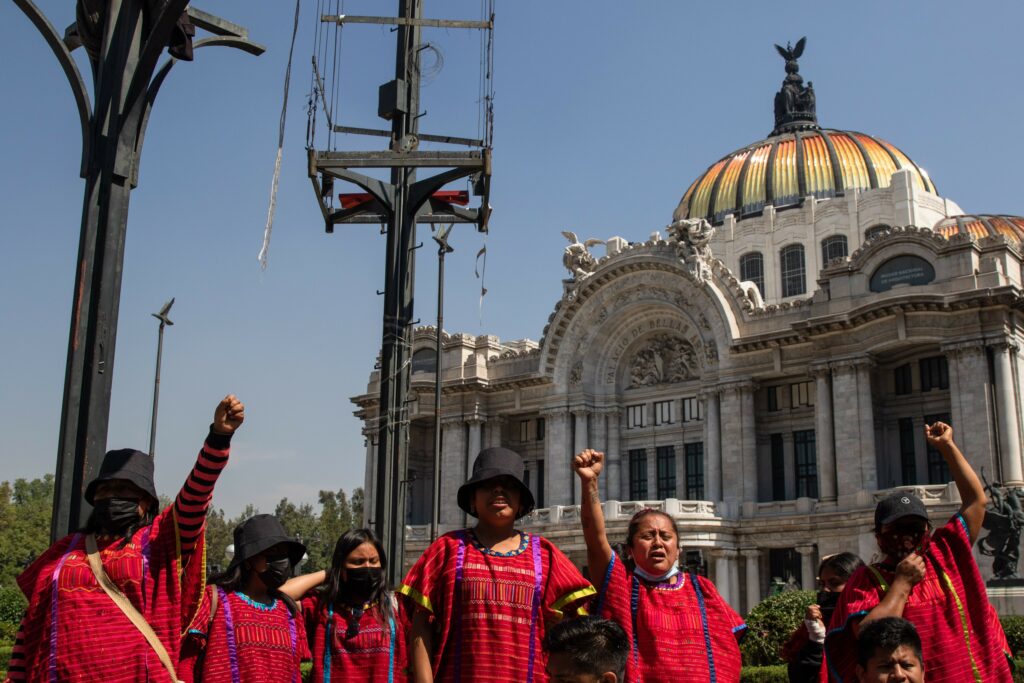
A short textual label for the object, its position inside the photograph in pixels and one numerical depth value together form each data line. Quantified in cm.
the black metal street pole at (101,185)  611
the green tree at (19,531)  7112
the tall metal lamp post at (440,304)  2369
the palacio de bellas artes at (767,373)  3516
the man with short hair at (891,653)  535
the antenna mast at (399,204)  969
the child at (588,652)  427
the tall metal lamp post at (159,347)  2962
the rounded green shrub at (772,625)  2239
